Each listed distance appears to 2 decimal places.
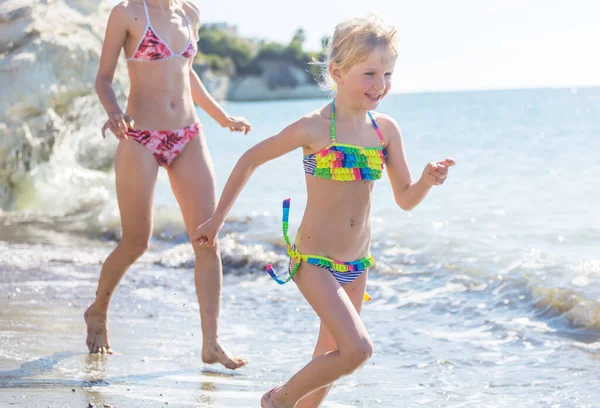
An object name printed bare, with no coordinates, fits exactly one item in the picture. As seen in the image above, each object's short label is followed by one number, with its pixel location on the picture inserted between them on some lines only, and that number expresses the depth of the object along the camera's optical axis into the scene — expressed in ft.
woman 14.12
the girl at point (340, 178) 10.57
